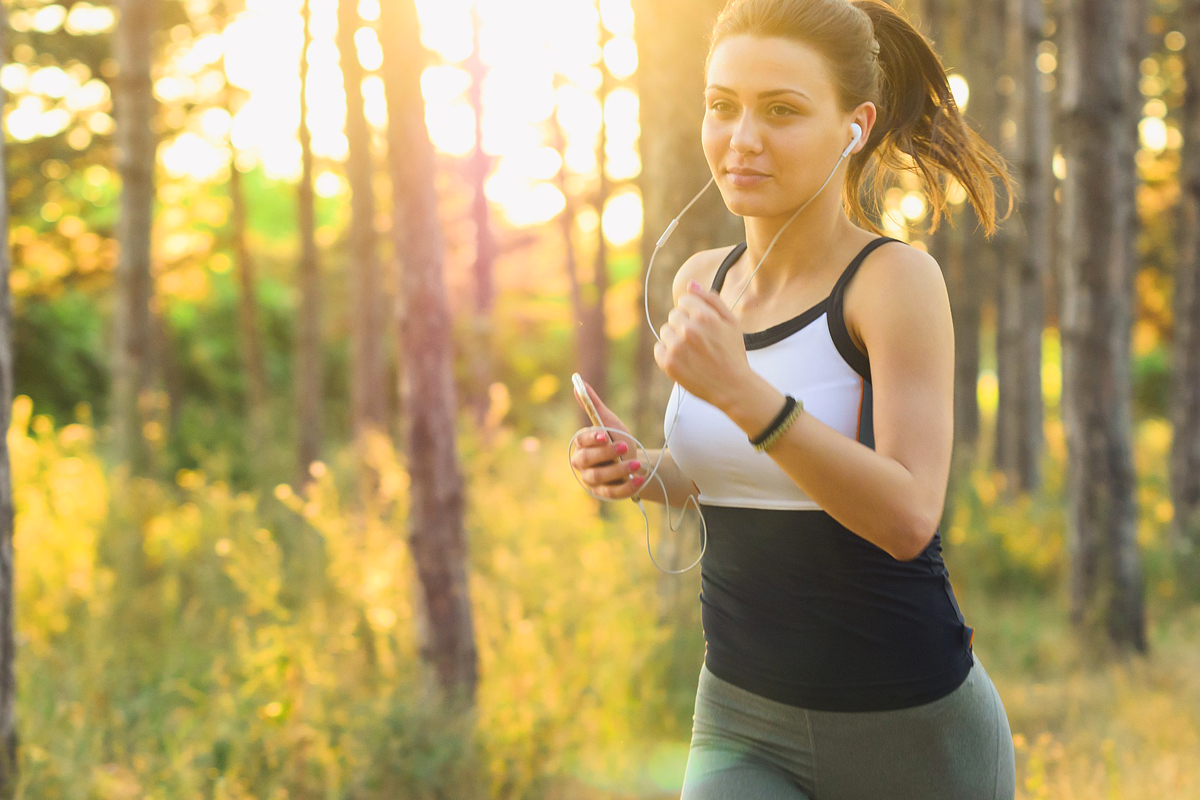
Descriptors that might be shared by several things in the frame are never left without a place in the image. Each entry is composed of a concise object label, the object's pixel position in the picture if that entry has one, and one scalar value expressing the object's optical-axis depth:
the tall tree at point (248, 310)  14.28
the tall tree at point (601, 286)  13.12
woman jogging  1.55
